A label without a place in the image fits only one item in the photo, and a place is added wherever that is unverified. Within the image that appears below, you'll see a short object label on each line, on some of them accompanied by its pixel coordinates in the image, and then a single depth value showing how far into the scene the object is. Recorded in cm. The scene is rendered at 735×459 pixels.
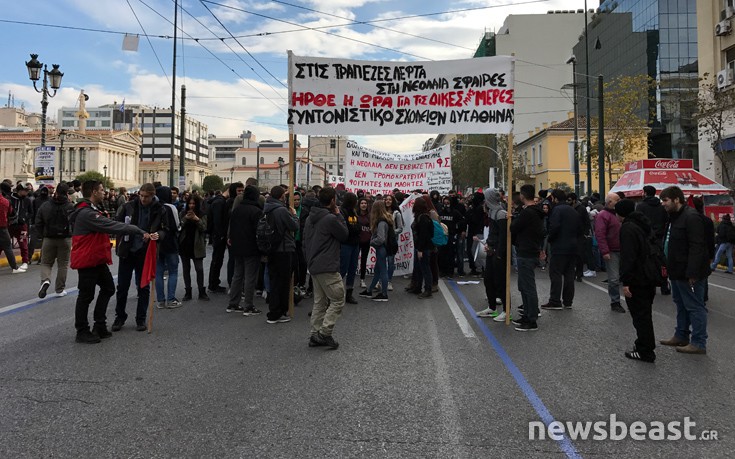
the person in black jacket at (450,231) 1160
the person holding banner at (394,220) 974
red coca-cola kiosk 1577
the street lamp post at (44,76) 1788
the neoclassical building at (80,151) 10631
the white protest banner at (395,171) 1464
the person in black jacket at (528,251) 675
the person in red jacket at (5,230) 1066
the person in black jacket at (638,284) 534
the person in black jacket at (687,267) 560
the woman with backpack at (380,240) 889
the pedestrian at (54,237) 898
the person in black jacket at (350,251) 866
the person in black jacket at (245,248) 767
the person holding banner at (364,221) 951
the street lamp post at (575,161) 2473
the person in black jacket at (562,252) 820
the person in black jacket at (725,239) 1253
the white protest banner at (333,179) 2603
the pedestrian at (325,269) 579
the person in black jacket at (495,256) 730
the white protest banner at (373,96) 744
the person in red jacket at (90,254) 591
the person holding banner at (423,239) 866
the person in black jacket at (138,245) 659
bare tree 1928
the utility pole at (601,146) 1952
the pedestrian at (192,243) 869
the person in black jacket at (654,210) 899
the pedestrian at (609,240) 834
